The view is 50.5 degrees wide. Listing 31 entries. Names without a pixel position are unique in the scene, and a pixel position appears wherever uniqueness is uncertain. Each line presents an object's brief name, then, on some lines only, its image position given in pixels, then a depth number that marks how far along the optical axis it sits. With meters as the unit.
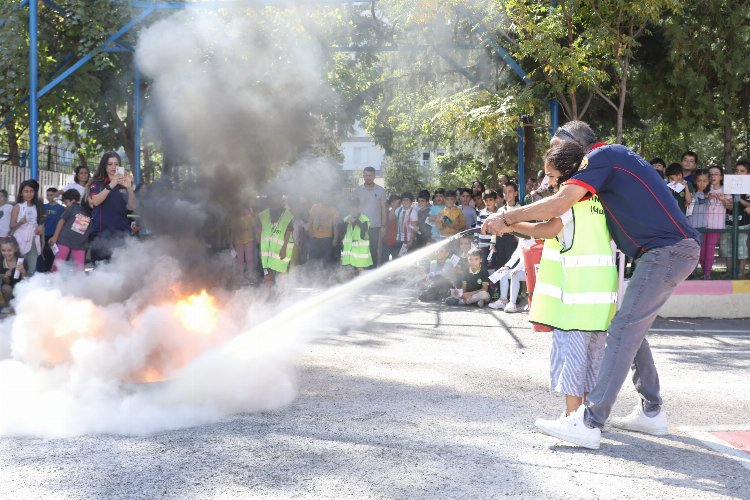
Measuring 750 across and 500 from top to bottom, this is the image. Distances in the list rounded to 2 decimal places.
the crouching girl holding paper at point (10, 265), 10.48
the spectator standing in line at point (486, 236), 11.72
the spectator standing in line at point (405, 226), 13.25
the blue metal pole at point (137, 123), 13.97
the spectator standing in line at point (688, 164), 10.55
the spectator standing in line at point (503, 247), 11.64
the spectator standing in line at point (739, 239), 10.23
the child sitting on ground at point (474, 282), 11.24
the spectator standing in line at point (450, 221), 12.65
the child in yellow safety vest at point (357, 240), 12.12
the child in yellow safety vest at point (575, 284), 4.45
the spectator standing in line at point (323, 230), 11.85
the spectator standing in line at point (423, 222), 13.40
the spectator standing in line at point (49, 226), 11.25
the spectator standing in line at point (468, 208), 13.19
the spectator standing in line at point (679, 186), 10.01
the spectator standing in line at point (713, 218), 10.16
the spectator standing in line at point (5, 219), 11.29
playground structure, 11.88
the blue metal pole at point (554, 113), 12.39
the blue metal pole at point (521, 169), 14.34
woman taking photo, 8.11
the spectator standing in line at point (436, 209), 13.16
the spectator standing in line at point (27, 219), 11.04
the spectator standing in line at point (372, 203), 12.77
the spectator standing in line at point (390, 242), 13.10
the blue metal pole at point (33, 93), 12.17
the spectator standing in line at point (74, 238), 8.48
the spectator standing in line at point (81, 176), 11.01
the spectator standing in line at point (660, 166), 10.70
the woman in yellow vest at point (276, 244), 11.31
